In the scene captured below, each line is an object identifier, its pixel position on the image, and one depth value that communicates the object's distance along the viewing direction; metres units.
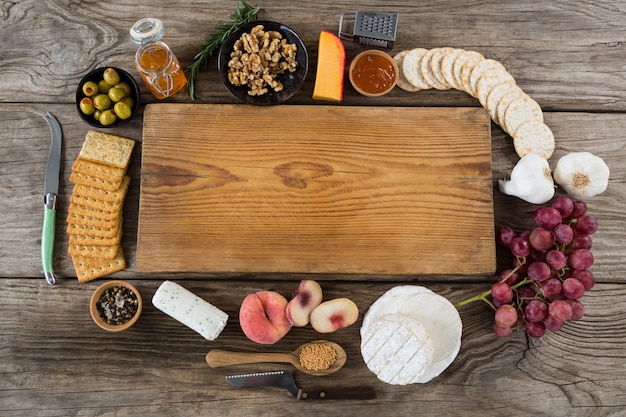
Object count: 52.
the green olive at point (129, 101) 1.26
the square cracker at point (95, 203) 1.24
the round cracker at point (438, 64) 1.30
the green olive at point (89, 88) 1.23
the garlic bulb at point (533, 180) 1.19
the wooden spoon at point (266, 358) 1.24
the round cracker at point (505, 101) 1.29
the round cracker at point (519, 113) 1.29
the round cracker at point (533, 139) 1.28
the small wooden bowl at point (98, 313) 1.20
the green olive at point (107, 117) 1.23
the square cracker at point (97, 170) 1.24
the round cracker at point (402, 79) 1.32
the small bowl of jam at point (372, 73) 1.28
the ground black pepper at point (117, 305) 1.21
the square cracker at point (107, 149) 1.25
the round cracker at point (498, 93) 1.29
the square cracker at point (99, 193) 1.24
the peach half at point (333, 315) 1.20
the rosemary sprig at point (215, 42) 1.29
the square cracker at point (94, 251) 1.24
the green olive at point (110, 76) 1.23
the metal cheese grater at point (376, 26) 1.28
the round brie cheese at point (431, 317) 1.15
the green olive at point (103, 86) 1.24
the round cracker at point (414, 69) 1.31
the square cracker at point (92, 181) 1.24
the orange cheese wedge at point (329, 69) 1.26
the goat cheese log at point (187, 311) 1.20
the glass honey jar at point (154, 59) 1.21
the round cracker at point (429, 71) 1.31
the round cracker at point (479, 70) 1.30
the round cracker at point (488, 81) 1.29
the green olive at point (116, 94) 1.23
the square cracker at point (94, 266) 1.25
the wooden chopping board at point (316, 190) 1.23
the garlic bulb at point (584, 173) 1.22
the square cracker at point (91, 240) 1.23
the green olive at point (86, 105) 1.23
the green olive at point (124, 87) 1.25
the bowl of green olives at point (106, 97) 1.23
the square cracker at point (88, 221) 1.24
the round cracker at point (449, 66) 1.30
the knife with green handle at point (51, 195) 1.25
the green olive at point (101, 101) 1.23
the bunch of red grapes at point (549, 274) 1.16
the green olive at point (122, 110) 1.23
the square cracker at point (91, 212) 1.24
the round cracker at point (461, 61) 1.30
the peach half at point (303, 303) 1.21
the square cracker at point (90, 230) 1.24
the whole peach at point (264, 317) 1.20
